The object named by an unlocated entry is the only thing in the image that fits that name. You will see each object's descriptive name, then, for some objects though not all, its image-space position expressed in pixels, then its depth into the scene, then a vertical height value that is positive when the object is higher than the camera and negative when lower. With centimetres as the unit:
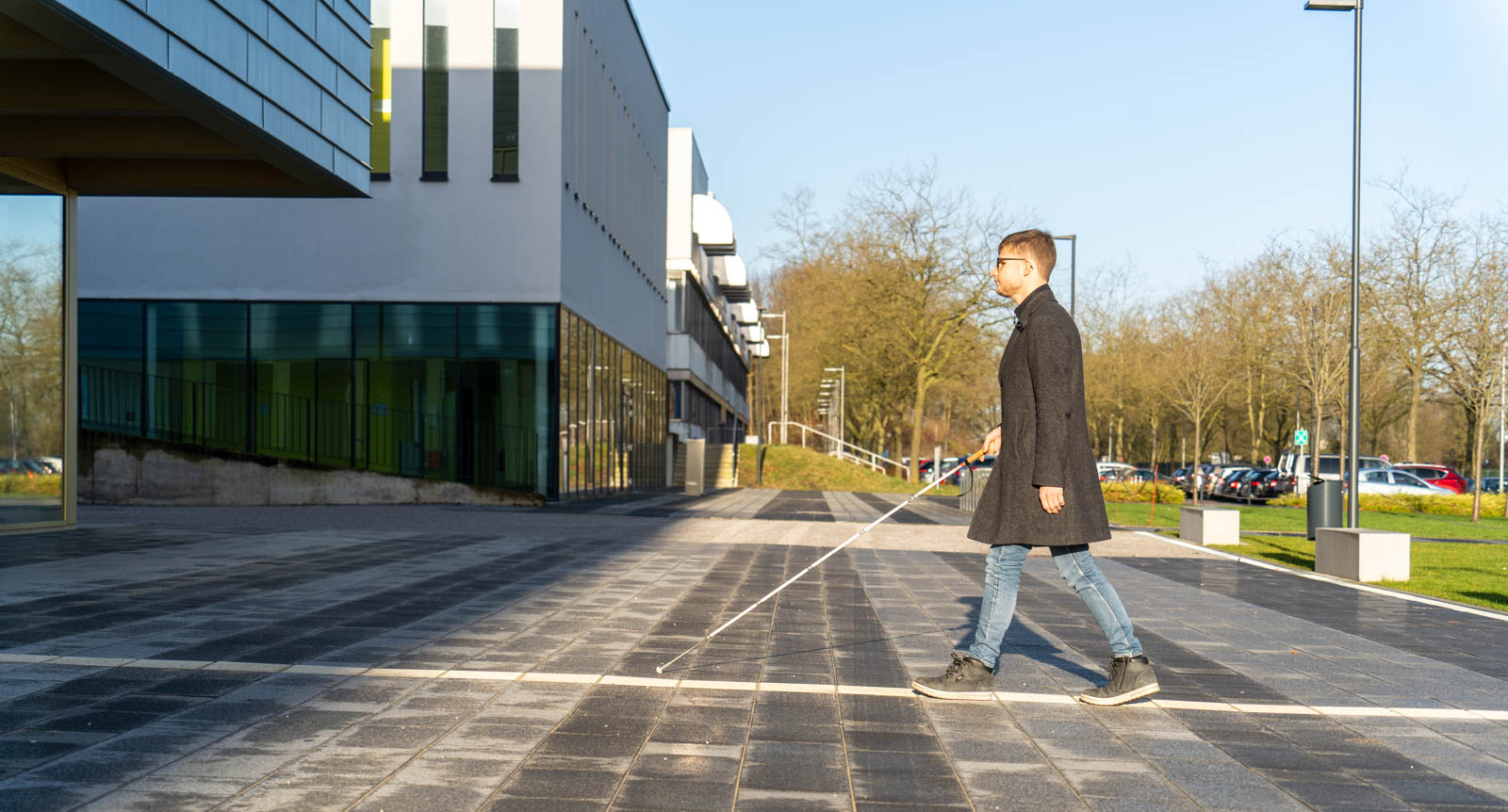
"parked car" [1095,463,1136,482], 5073 -214
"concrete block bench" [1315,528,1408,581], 1290 -136
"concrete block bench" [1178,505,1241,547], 1805 -151
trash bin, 1613 -106
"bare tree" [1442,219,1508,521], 3219 +206
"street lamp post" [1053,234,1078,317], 4350 +513
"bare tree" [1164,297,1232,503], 5019 +181
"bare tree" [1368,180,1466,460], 3872 +379
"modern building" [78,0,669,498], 2361 +219
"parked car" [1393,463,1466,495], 4250 -186
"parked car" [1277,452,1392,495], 4353 -169
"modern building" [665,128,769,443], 4738 +498
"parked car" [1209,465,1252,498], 4738 -242
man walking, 559 -32
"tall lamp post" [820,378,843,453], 6400 +102
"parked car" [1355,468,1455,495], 3931 -195
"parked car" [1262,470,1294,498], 4455 -231
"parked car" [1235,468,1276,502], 4525 -234
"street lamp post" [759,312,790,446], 6960 +258
